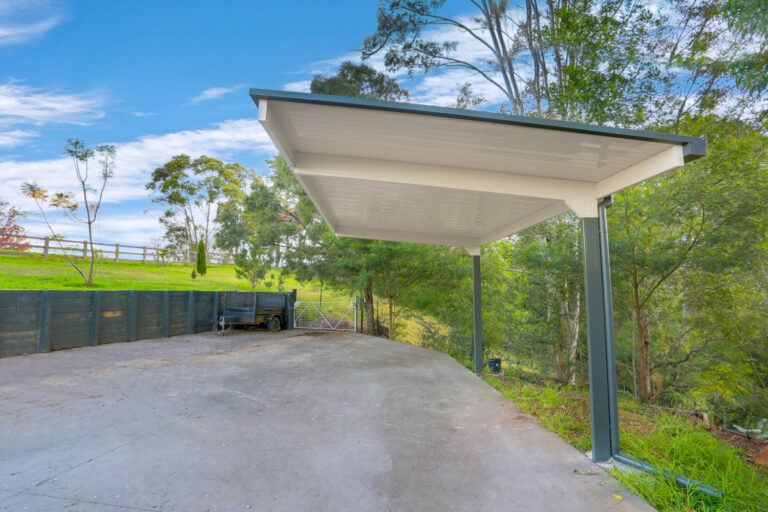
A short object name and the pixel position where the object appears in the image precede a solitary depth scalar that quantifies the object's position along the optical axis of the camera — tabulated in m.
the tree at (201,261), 18.77
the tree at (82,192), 12.18
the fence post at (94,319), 7.58
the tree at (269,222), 11.80
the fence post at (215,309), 11.18
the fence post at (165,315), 9.38
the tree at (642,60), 6.67
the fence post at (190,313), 10.25
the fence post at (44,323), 6.68
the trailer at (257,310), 10.39
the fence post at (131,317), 8.42
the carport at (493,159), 2.67
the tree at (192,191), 24.12
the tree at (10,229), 14.13
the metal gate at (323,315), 12.67
